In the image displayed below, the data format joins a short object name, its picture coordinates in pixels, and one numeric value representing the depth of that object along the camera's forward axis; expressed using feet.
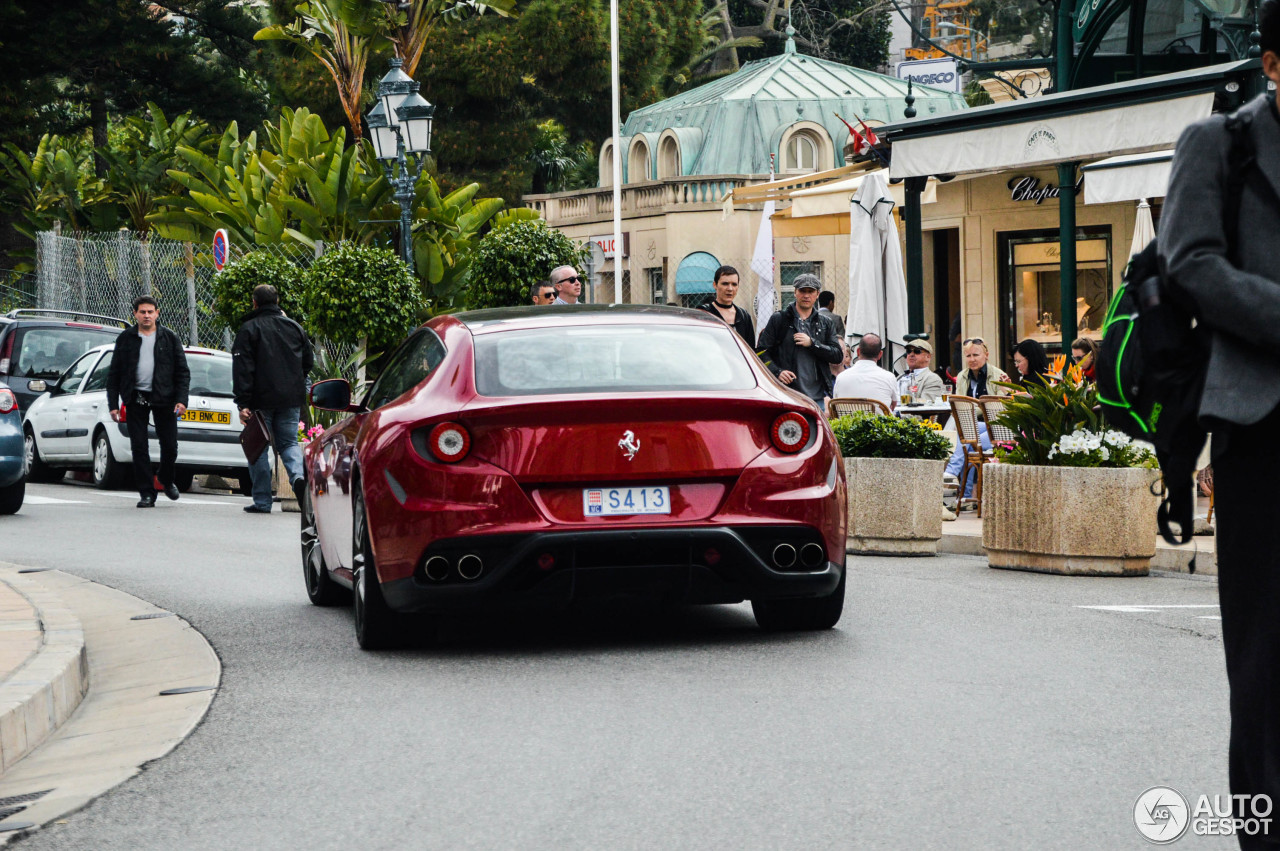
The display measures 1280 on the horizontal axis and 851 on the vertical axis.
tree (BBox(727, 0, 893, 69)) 228.22
